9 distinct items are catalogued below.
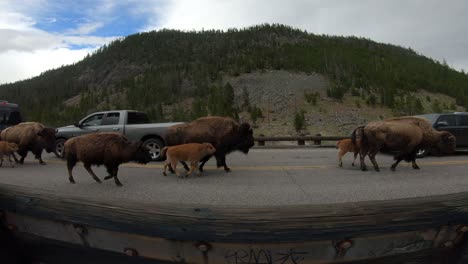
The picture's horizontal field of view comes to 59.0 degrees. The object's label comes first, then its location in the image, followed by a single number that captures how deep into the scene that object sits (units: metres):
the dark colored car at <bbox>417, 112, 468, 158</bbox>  15.21
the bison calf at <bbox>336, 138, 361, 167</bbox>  11.68
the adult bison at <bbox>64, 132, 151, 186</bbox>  8.55
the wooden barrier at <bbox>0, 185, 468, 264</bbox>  2.26
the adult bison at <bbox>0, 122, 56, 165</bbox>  12.98
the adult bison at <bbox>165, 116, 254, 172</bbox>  10.55
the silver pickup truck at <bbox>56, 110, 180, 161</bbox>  13.23
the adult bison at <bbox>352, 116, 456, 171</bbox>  10.78
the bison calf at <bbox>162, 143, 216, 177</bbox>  9.47
